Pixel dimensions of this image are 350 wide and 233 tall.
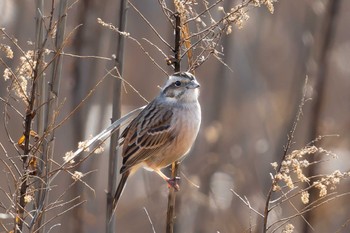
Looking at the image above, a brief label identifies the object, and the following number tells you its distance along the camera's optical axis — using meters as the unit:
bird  8.48
